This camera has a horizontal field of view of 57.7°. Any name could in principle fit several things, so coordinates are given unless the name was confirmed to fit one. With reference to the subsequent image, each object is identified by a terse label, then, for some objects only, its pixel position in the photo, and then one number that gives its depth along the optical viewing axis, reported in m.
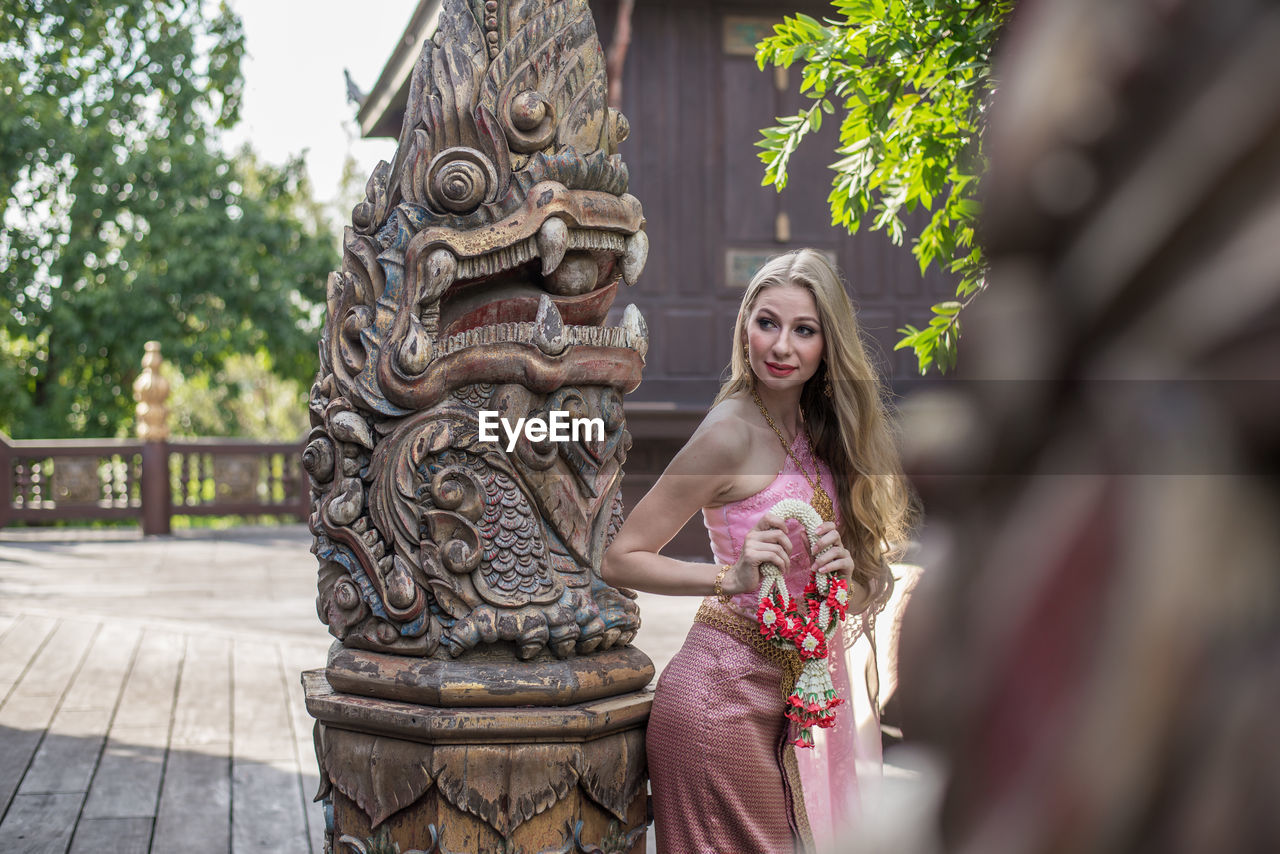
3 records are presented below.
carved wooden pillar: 2.18
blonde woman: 2.20
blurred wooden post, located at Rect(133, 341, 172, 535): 11.77
